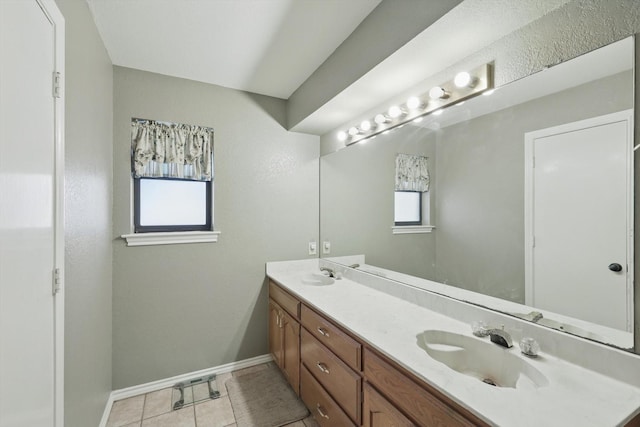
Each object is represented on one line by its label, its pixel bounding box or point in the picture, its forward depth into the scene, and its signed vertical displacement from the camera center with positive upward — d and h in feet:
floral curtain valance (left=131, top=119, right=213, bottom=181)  7.11 +1.66
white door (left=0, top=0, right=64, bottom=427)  2.60 -0.03
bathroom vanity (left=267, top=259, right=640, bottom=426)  2.69 -1.86
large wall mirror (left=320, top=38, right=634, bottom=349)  3.18 +0.19
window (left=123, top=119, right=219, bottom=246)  7.16 +0.83
